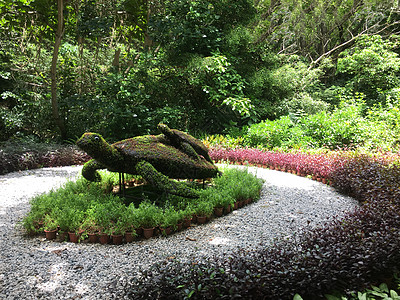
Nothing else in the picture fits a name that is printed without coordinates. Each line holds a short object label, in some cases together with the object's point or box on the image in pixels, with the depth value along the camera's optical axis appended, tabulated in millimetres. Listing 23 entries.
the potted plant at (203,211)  3992
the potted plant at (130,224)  3482
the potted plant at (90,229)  3467
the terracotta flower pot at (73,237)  3459
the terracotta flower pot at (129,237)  3477
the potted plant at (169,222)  3621
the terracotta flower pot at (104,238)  3440
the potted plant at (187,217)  3848
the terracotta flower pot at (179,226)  3779
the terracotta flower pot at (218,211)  4242
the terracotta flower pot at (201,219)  3980
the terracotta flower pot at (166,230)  3601
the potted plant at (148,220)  3580
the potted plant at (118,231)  3427
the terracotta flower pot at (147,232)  3566
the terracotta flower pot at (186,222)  3854
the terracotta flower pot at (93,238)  3453
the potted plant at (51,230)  3553
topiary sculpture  3994
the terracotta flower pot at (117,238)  3420
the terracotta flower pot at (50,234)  3551
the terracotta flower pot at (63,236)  3518
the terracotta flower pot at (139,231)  3596
